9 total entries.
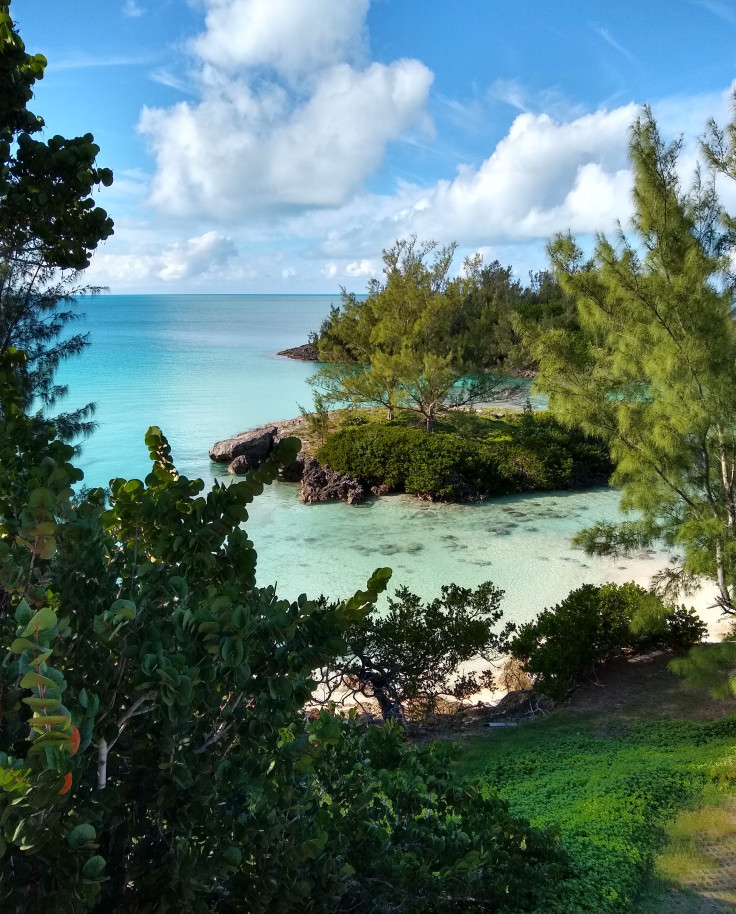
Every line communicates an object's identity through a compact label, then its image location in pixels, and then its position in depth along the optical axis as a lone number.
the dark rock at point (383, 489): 18.81
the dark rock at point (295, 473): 20.27
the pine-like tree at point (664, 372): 6.50
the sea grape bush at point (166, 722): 1.59
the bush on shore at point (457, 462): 18.48
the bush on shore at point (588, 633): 8.18
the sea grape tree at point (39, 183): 4.45
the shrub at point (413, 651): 7.99
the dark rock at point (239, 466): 20.58
